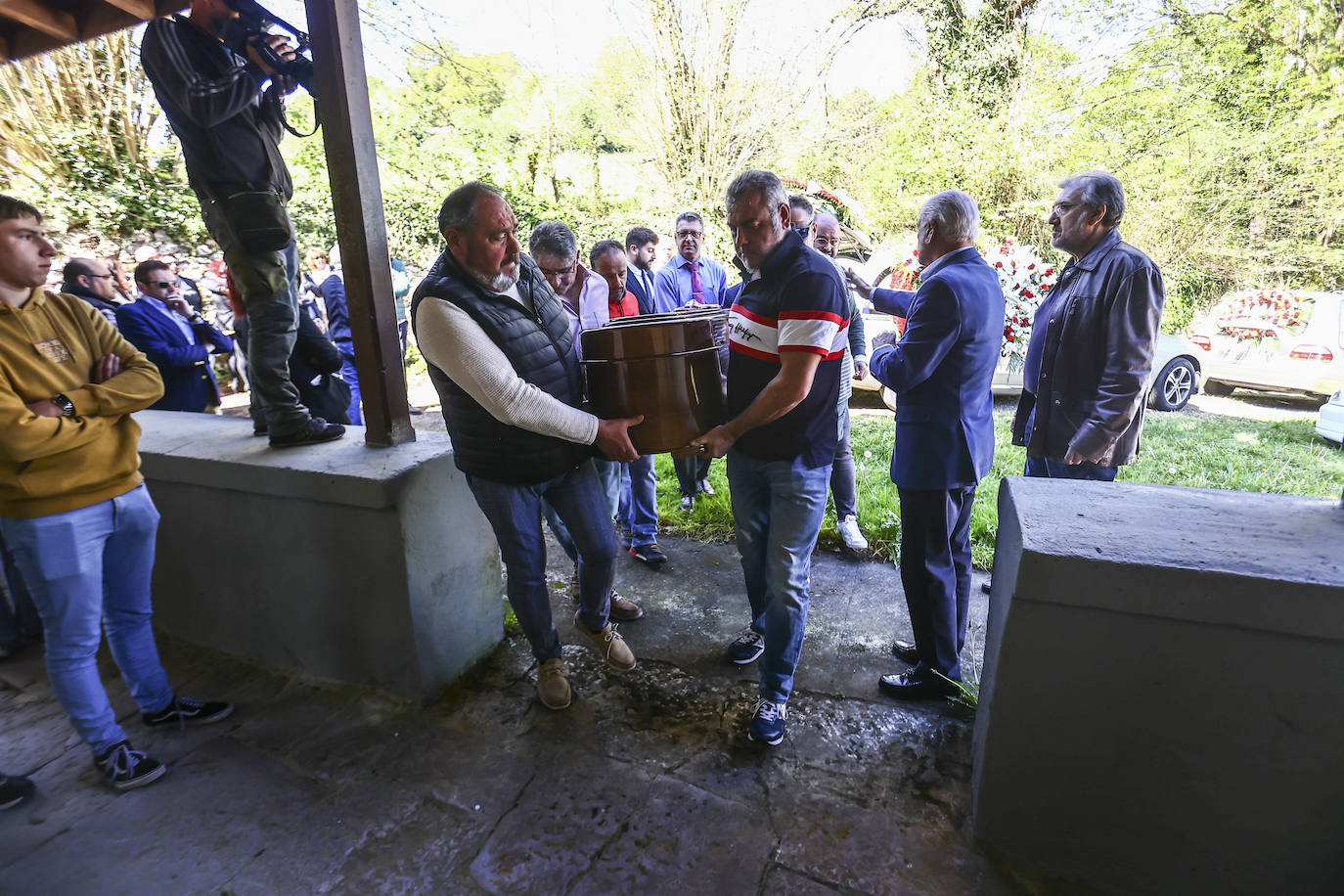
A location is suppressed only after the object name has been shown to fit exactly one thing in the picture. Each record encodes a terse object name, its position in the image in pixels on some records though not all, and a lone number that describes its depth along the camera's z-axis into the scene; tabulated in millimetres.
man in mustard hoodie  2059
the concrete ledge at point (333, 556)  2615
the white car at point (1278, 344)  8000
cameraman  2543
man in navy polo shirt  2178
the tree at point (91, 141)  8922
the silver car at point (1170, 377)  8180
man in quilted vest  2188
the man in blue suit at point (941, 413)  2428
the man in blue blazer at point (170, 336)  3857
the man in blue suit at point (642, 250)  4746
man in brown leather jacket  2705
